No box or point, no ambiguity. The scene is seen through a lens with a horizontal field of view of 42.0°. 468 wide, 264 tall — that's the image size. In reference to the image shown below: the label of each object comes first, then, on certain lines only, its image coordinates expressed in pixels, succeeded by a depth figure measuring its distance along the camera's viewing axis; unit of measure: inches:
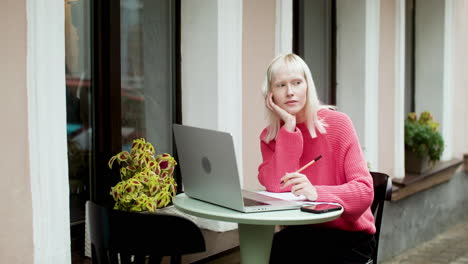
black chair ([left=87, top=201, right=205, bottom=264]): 74.2
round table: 89.1
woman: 109.1
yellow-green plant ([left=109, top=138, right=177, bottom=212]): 122.0
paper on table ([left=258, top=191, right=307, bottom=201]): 104.0
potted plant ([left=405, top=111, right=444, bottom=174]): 263.1
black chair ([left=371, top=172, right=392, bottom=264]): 122.4
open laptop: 91.4
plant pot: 264.5
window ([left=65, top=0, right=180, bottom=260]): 131.3
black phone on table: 92.5
